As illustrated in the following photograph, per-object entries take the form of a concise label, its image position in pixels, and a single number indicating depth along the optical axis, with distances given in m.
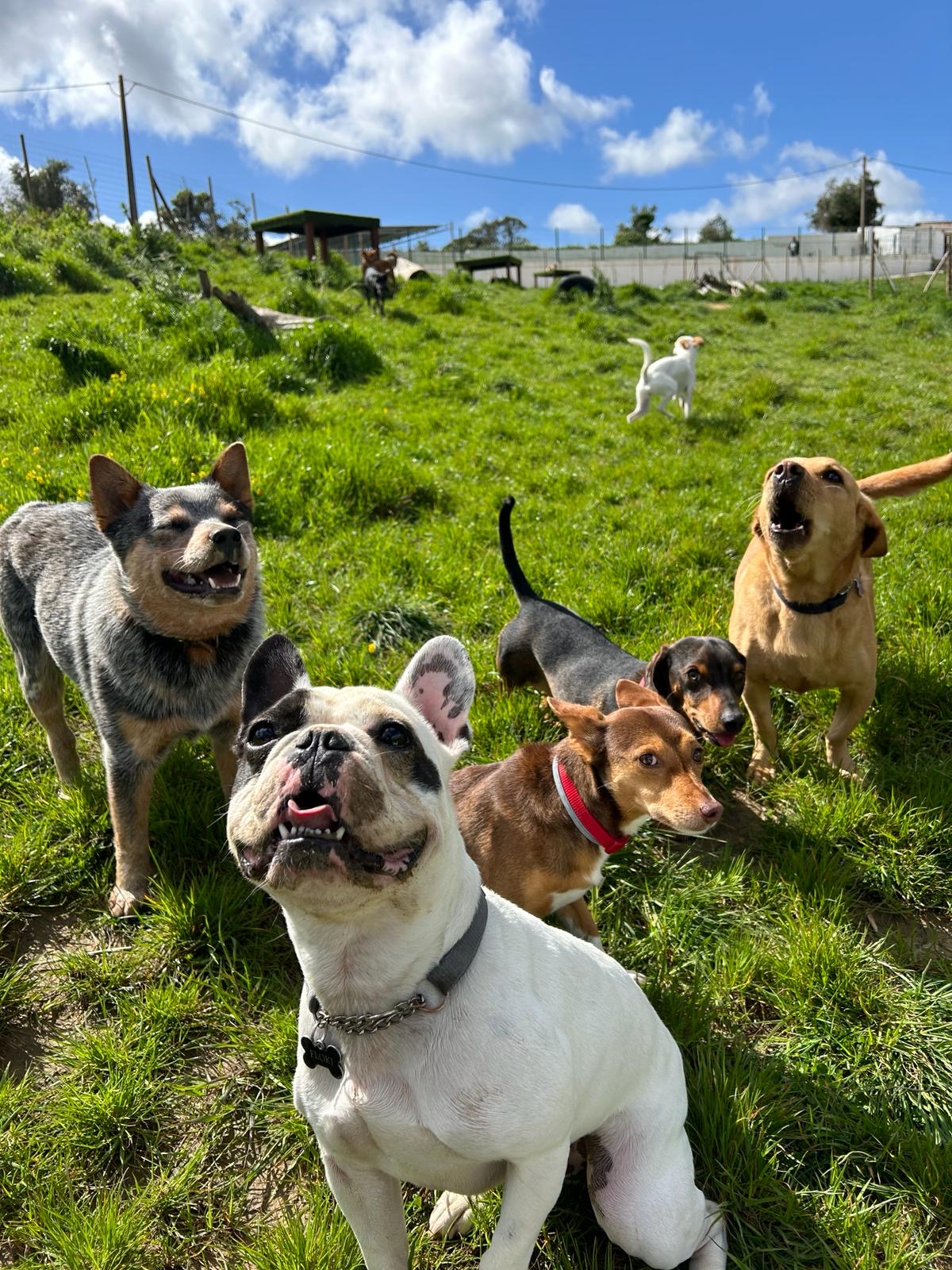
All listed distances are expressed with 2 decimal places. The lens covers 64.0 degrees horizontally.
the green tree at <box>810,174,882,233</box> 59.88
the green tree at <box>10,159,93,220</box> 41.50
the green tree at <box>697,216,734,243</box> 65.44
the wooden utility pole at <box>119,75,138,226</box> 21.50
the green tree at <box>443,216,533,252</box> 50.16
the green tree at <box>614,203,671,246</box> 61.44
